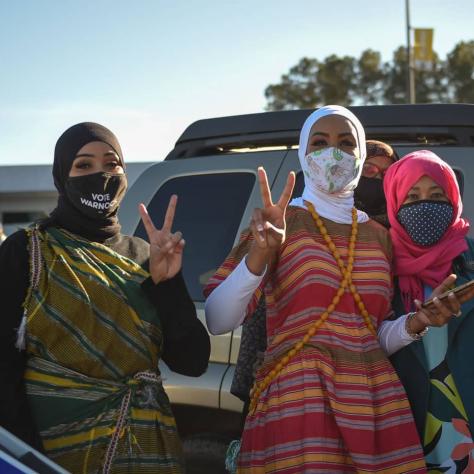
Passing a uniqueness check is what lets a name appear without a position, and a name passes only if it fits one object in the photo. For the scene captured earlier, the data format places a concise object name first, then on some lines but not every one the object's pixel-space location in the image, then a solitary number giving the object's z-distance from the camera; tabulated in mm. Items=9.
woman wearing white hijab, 2359
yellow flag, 23088
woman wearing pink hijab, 2441
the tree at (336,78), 36375
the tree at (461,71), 34875
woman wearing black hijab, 2223
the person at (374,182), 3137
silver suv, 3475
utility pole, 26066
